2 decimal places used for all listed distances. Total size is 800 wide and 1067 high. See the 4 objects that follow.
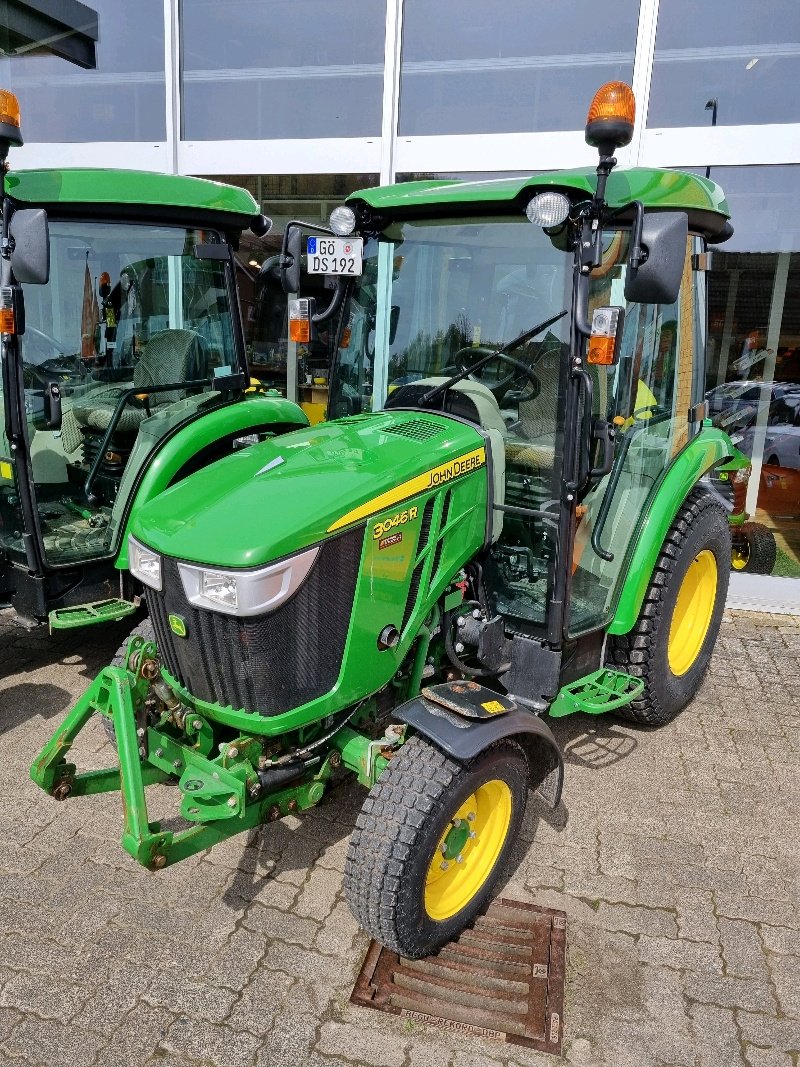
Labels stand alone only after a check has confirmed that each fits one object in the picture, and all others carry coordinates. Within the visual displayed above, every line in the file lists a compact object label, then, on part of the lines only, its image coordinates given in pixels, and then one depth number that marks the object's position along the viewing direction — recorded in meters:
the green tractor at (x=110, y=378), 3.81
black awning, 6.62
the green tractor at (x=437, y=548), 2.39
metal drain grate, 2.29
